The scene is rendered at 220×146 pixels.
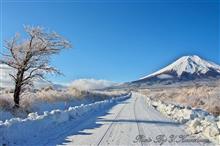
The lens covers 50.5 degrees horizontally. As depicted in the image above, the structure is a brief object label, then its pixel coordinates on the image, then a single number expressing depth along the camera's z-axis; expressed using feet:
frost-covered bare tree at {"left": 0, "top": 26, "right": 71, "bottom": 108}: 54.93
